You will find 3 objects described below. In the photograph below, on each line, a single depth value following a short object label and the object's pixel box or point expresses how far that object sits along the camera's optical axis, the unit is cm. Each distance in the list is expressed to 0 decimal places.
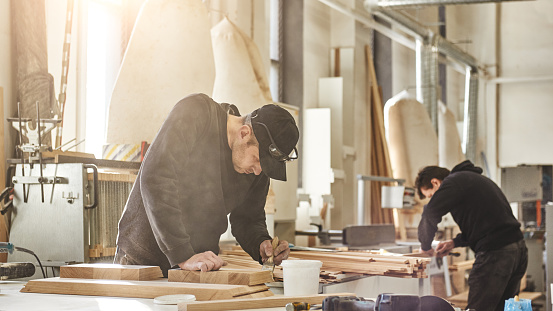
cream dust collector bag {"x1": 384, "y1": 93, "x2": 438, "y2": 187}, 736
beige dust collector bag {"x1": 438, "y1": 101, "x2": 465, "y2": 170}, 878
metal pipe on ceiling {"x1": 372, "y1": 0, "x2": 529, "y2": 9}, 730
